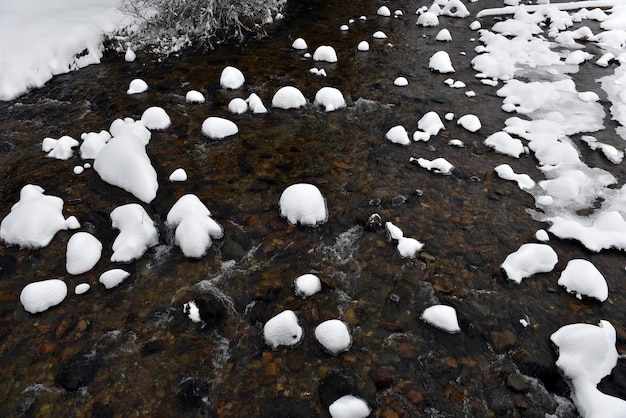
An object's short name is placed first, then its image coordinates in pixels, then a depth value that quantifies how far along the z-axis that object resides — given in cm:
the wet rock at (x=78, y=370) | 332
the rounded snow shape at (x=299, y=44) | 888
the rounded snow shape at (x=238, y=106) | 678
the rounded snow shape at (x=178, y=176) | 539
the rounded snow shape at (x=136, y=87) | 737
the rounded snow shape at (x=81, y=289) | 397
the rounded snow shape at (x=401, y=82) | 764
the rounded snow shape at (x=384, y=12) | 1070
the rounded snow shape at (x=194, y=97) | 704
